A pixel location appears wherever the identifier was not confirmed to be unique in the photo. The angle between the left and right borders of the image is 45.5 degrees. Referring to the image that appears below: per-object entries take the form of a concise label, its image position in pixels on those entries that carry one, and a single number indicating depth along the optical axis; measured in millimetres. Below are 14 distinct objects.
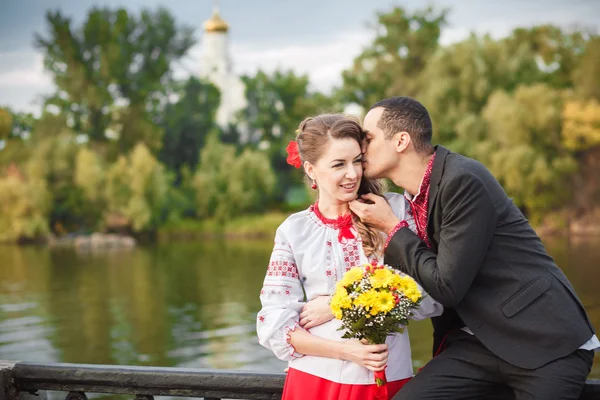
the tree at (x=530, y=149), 25641
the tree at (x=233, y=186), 34875
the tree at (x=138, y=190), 34406
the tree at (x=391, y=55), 35219
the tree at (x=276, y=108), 39156
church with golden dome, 43844
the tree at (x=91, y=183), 34750
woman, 2359
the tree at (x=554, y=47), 30469
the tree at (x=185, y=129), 39562
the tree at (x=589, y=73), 27953
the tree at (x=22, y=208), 33469
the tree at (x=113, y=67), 39906
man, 2182
